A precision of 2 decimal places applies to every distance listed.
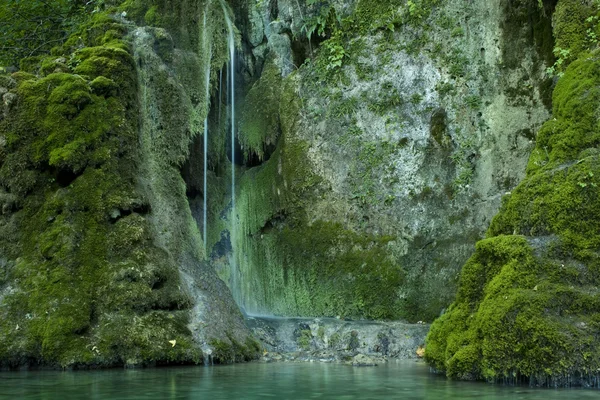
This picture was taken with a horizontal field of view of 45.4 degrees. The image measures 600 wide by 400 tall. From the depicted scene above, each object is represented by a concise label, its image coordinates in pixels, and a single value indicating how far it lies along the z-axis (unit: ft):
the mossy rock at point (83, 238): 35.63
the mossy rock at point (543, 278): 27.02
